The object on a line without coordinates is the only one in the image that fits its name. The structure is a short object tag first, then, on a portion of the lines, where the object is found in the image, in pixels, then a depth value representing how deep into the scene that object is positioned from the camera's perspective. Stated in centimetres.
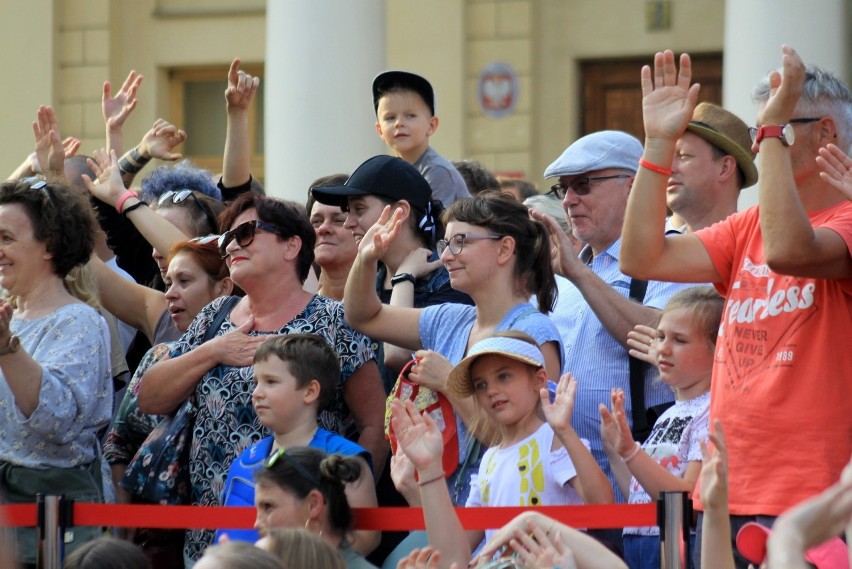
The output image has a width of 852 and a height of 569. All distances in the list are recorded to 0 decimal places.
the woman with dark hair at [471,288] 940
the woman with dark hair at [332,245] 1132
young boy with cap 1285
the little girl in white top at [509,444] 820
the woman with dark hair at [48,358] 955
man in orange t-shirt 731
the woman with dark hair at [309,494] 851
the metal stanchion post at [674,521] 771
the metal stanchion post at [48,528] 900
